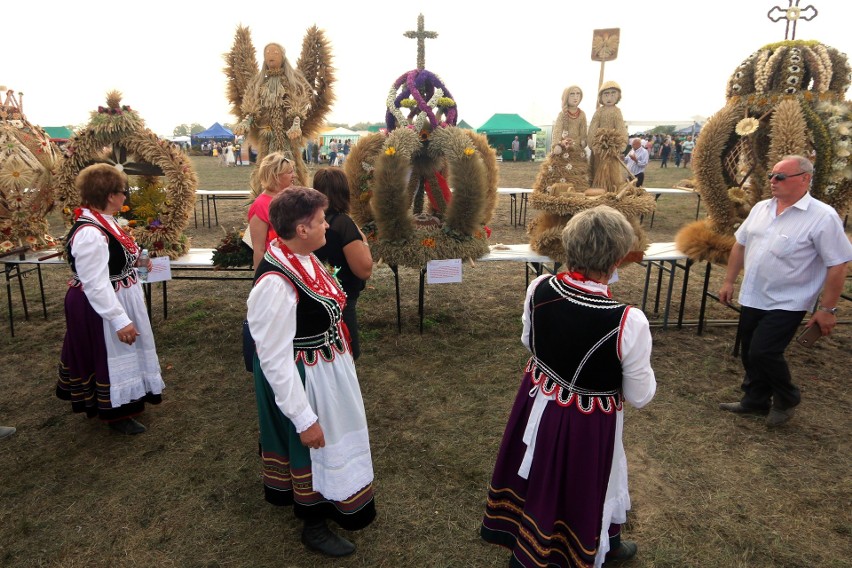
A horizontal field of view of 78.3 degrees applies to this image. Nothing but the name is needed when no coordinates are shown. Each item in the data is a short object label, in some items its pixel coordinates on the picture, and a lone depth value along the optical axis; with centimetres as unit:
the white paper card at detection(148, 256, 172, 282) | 466
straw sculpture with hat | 505
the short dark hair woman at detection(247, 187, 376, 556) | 189
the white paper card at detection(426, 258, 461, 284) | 461
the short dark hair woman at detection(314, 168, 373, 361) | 283
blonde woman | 317
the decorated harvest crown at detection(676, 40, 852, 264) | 409
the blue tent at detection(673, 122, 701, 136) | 3497
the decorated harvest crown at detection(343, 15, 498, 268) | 455
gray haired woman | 175
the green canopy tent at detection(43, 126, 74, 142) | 3147
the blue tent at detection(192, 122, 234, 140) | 3553
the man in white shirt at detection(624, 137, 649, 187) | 1236
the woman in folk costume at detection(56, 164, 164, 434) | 292
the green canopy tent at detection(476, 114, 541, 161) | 2984
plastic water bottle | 341
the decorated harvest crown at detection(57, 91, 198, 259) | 477
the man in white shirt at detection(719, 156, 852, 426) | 311
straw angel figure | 551
